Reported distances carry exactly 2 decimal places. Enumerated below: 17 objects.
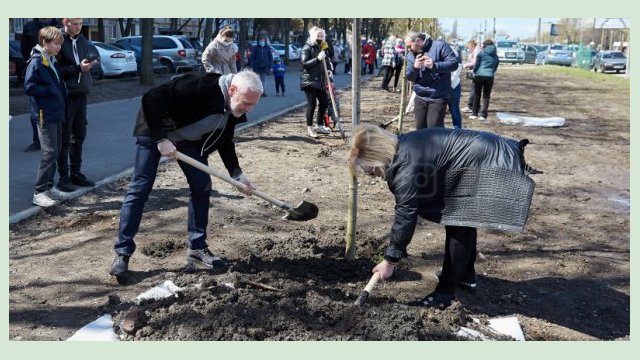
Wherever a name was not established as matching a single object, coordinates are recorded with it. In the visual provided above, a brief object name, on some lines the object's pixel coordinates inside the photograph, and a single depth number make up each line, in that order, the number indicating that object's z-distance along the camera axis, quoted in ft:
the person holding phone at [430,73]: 25.77
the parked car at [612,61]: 134.82
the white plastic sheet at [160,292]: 13.15
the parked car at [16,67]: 57.06
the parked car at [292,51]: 130.33
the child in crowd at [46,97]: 19.71
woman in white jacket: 27.86
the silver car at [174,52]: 82.28
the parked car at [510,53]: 182.91
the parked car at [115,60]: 69.41
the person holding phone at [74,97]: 21.31
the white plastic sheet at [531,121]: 43.50
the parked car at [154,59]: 81.35
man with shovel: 13.58
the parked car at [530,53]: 191.62
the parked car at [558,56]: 170.81
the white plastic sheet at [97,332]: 11.71
